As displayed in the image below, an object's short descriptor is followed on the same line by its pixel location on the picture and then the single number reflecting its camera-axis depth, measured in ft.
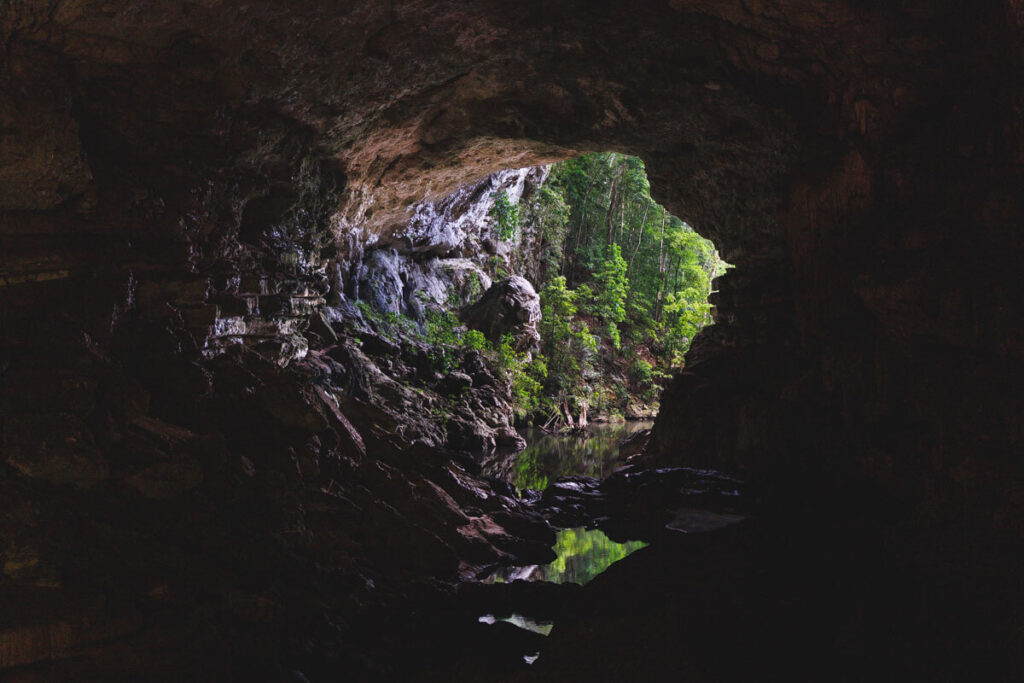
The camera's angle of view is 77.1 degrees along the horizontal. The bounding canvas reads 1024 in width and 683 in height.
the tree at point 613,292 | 93.35
